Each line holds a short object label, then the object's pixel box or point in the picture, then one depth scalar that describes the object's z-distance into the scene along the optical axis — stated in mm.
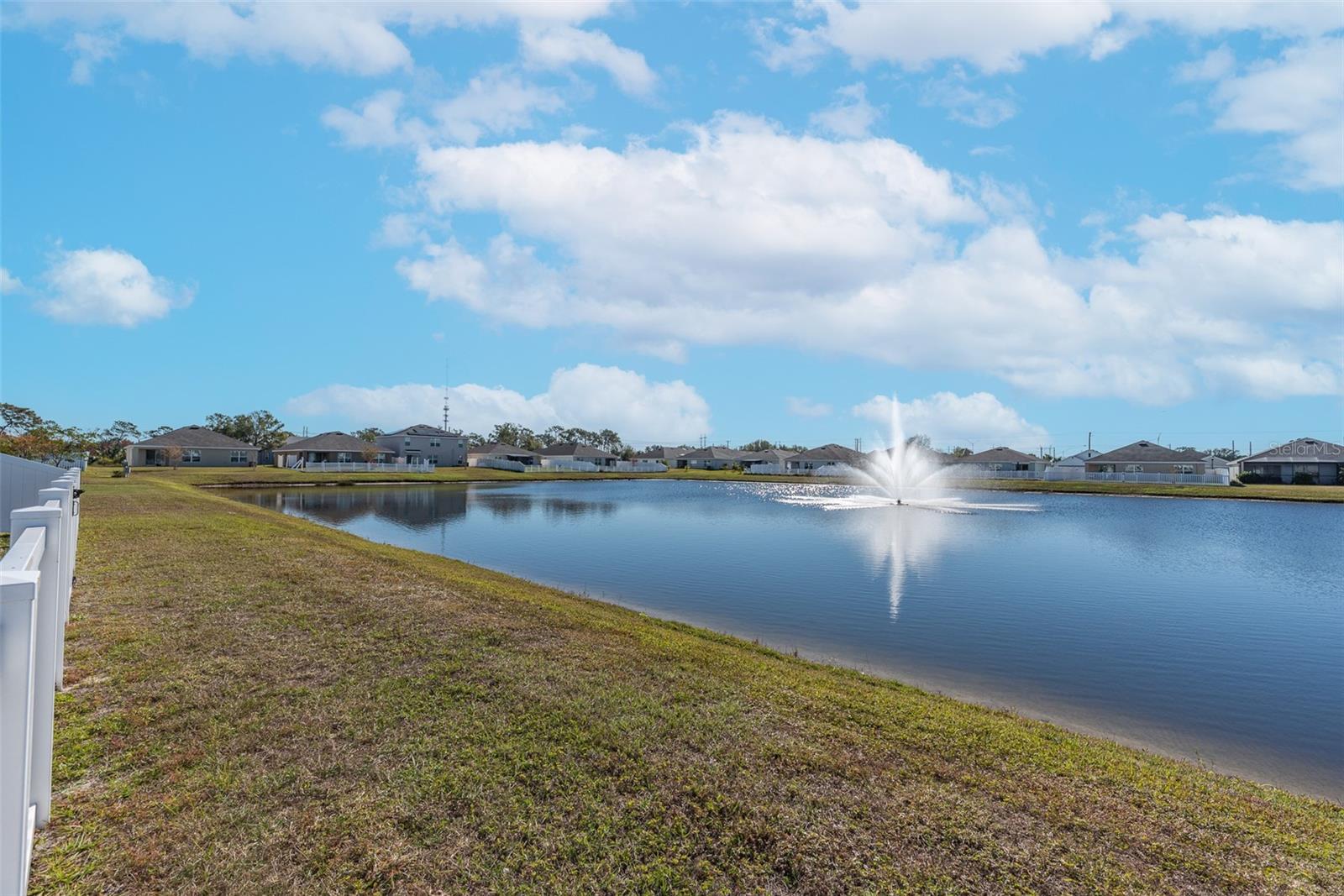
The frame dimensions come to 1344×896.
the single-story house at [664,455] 118062
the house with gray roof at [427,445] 81750
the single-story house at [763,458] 105031
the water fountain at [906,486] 41312
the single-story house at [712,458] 108125
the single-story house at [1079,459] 84200
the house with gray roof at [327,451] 70438
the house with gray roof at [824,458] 99250
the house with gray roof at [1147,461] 72438
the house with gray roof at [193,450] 63125
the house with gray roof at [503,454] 90750
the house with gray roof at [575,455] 94750
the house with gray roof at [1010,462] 86062
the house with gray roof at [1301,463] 63750
